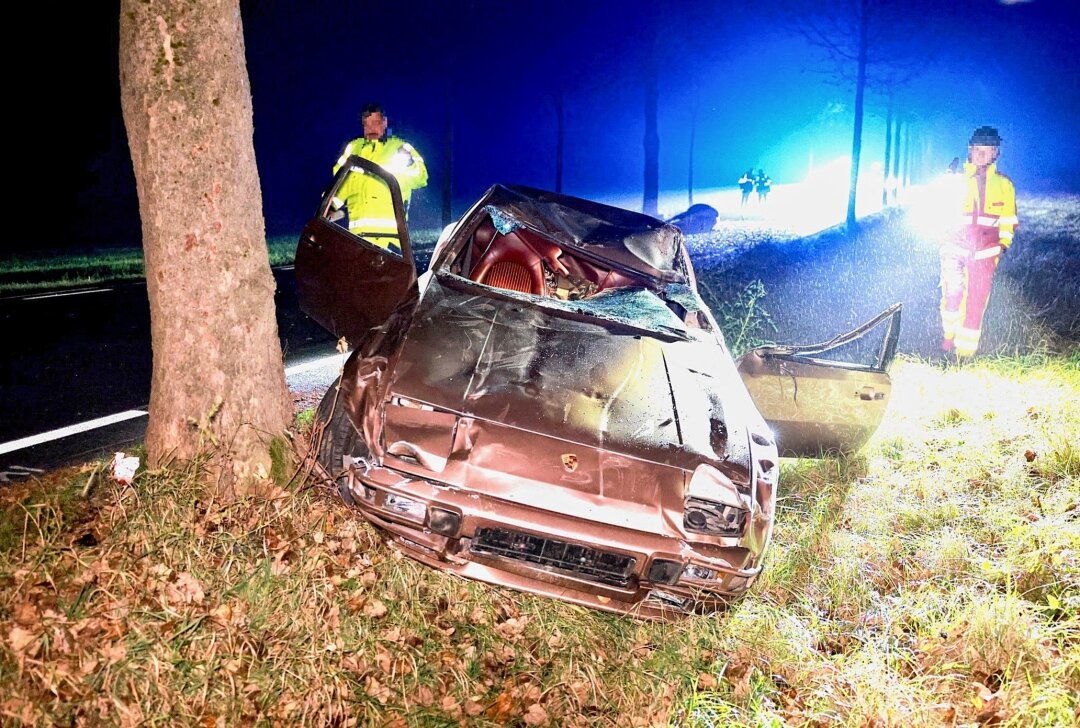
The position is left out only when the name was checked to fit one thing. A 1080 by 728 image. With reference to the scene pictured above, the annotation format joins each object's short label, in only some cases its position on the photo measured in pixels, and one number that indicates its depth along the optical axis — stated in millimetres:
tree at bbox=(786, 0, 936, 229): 19969
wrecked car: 2832
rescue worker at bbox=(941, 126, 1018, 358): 6484
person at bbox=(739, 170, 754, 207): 33031
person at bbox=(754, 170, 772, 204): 31656
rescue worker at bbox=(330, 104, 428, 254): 5816
